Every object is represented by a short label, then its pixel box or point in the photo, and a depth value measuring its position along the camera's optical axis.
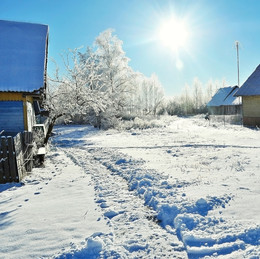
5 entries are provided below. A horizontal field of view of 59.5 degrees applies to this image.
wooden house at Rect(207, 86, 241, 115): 37.31
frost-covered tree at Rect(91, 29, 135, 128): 27.75
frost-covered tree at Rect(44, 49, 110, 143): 11.36
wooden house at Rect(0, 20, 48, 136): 8.95
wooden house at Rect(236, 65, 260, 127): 21.09
